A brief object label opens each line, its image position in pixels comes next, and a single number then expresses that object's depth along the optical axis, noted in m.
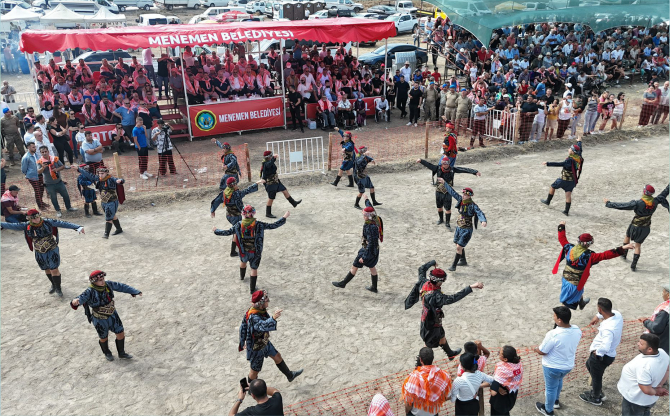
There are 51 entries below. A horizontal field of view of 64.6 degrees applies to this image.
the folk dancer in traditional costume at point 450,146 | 13.05
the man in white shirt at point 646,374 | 5.53
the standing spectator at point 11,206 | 10.41
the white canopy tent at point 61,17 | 25.97
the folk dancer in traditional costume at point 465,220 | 9.76
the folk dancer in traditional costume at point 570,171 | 11.80
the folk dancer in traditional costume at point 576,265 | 7.84
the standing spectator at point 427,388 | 5.54
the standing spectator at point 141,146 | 14.65
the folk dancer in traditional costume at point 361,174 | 12.45
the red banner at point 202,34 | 15.82
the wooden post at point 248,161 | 14.38
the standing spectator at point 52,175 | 11.95
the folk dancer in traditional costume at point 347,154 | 13.27
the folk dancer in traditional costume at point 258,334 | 6.68
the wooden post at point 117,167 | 13.69
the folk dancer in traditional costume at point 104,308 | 7.34
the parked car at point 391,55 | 26.98
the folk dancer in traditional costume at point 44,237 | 8.93
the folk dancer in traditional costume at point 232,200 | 10.37
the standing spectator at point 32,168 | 12.30
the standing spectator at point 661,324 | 6.58
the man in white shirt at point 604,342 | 6.44
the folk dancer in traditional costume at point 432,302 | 6.93
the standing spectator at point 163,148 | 14.58
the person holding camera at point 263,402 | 5.34
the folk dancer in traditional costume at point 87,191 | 12.16
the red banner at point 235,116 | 18.44
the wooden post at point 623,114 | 19.08
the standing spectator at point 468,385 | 5.58
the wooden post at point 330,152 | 15.30
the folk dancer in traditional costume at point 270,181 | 11.89
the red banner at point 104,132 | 17.08
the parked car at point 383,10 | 39.29
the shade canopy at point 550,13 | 23.86
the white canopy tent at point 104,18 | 25.89
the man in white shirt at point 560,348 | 6.15
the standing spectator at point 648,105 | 19.62
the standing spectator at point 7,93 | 17.80
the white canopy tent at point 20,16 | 26.39
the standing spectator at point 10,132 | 15.55
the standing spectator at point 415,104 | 19.96
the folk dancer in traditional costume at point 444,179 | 11.53
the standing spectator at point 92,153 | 12.91
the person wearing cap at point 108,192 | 11.05
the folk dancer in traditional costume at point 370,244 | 8.95
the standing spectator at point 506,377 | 5.70
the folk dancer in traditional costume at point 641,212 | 9.69
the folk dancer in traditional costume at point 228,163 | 12.21
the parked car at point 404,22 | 36.53
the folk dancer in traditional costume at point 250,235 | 8.90
